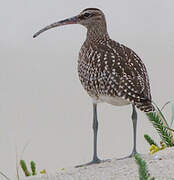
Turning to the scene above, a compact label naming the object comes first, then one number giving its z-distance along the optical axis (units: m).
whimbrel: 12.54
